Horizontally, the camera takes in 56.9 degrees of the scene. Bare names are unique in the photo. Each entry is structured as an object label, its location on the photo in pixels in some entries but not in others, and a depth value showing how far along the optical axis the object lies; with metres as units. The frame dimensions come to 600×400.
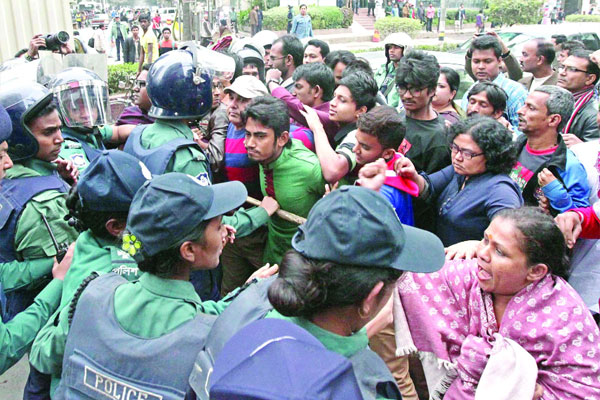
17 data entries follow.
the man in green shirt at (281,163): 3.20
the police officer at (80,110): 3.52
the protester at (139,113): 4.59
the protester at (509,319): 1.92
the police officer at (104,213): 2.21
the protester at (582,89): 4.37
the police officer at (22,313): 2.04
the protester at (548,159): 3.14
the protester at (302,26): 20.19
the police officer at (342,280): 1.48
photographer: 5.60
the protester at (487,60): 5.22
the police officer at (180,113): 3.05
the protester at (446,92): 4.69
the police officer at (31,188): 2.56
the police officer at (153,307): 1.63
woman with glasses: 2.82
